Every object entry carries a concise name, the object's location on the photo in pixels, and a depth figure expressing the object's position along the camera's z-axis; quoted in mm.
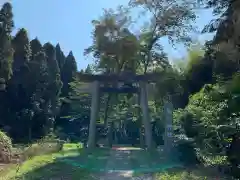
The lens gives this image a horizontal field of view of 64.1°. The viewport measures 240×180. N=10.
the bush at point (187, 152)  6577
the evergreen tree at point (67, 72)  23834
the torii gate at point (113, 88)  9228
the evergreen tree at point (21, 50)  18765
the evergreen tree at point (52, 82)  20329
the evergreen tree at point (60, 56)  24540
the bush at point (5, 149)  8631
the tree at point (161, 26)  10809
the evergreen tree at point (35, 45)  20994
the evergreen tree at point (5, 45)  15697
